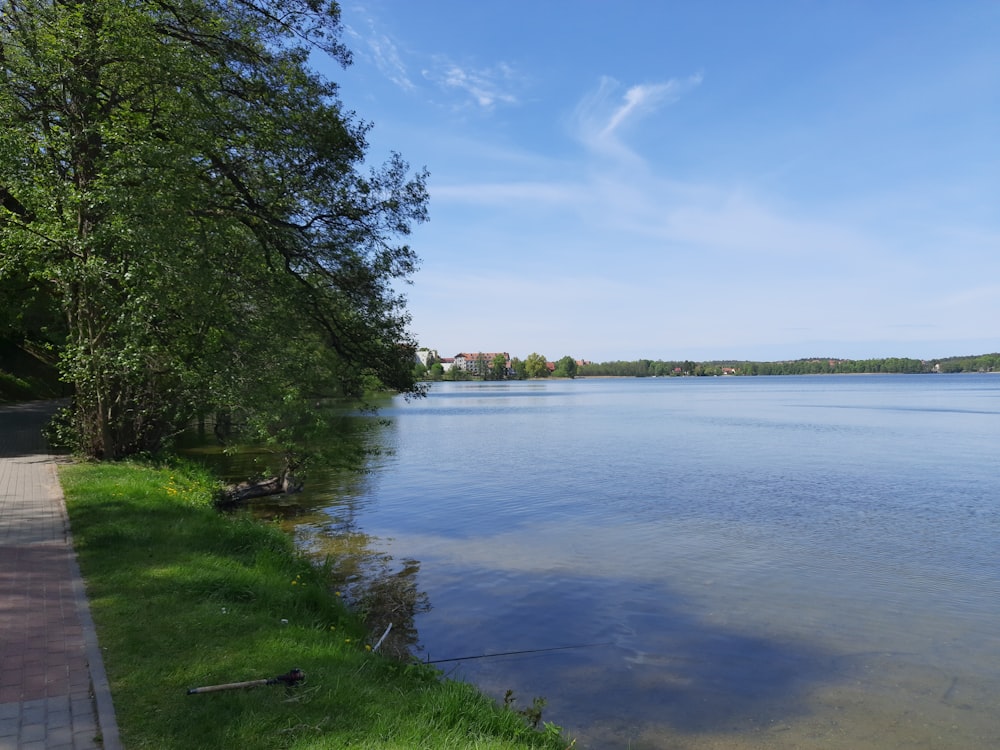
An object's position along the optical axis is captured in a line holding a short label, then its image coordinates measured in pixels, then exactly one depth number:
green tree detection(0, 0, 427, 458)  12.38
